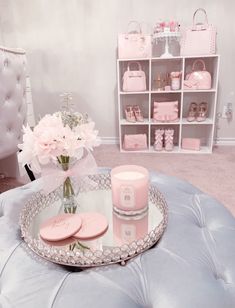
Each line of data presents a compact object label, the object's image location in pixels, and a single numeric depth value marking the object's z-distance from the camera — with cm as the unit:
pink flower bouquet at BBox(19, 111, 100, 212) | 72
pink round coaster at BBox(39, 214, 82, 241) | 73
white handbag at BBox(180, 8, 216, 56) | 235
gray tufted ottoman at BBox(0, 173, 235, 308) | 55
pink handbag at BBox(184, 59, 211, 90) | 249
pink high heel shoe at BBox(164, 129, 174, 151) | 268
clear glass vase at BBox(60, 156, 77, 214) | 87
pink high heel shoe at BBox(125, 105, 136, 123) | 272
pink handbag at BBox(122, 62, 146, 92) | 253
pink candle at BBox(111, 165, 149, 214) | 78
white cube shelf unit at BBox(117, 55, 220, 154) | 258
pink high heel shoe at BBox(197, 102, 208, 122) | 266
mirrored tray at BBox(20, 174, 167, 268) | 64
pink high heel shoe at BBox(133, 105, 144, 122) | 272
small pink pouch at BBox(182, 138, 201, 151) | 270
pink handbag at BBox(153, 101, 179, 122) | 260
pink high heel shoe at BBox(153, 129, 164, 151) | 270
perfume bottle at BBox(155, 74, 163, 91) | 272
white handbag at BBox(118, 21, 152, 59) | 244
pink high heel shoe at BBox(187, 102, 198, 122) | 268
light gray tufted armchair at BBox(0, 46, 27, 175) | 147
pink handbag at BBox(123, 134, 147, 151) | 273
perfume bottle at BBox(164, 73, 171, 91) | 266
